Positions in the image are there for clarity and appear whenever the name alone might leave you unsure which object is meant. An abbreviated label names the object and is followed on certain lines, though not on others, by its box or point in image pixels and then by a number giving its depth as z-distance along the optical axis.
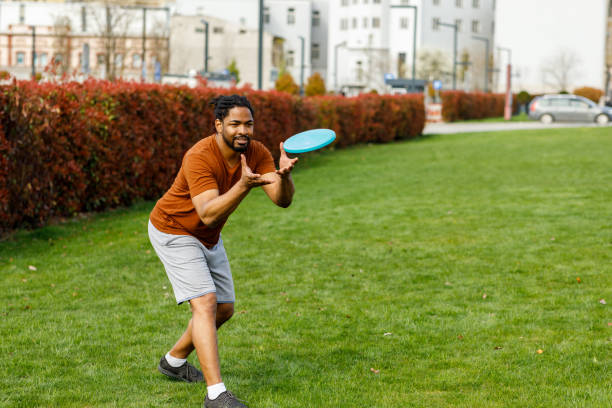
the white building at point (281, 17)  99.56
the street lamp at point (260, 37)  22.65
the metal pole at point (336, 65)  92.50
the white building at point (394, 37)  91.44
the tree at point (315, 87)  76.14
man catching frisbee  4.28
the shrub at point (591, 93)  74.31
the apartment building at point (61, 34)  72.19
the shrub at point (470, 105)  49.22
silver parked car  43.38
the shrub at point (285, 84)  70.38
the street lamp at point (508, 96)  49.28
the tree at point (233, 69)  72.66
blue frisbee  4.22
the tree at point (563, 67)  83.44
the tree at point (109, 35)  44.97
